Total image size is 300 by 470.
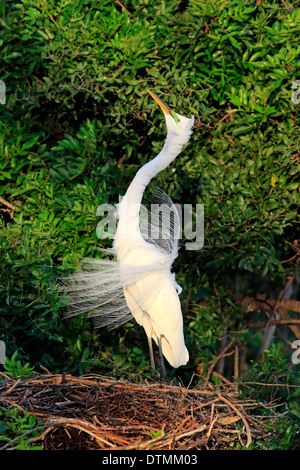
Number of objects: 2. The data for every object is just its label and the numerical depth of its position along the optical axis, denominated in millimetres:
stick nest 6215
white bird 8008
